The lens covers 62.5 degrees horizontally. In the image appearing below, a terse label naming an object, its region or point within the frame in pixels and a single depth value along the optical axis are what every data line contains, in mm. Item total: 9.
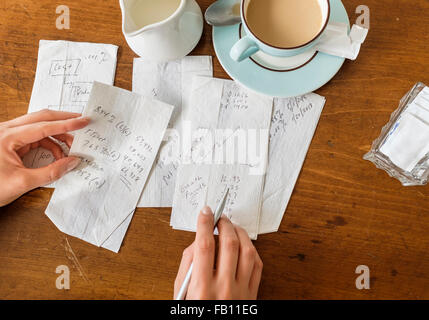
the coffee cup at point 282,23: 570
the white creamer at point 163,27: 559
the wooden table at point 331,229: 618
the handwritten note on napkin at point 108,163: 641
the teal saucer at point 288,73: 613
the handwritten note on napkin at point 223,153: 639
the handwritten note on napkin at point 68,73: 673
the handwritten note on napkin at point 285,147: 633
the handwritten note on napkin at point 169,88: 650
